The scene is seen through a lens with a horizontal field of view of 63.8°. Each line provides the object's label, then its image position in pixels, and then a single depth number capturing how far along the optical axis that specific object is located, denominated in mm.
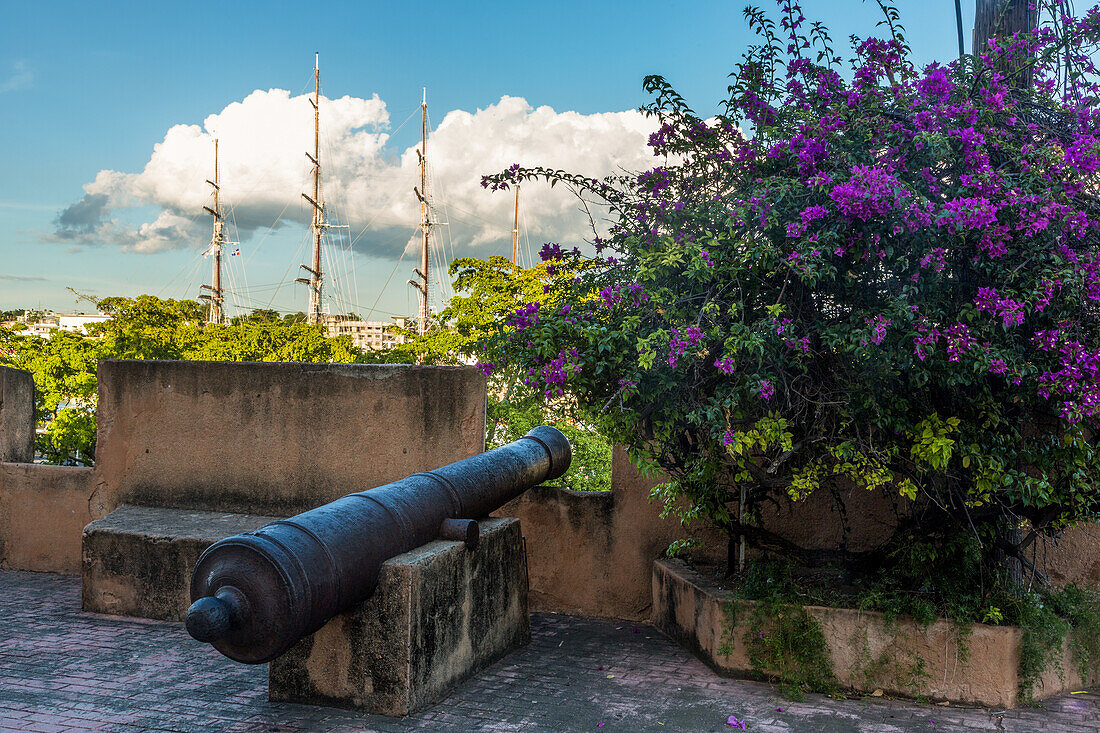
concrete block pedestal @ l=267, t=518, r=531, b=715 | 4195
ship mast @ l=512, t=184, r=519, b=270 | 42438
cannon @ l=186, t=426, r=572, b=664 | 3656
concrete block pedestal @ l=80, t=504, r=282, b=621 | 5977
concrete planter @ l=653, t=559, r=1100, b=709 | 4570
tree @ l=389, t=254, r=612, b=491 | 5289
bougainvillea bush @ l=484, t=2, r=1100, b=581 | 3975
